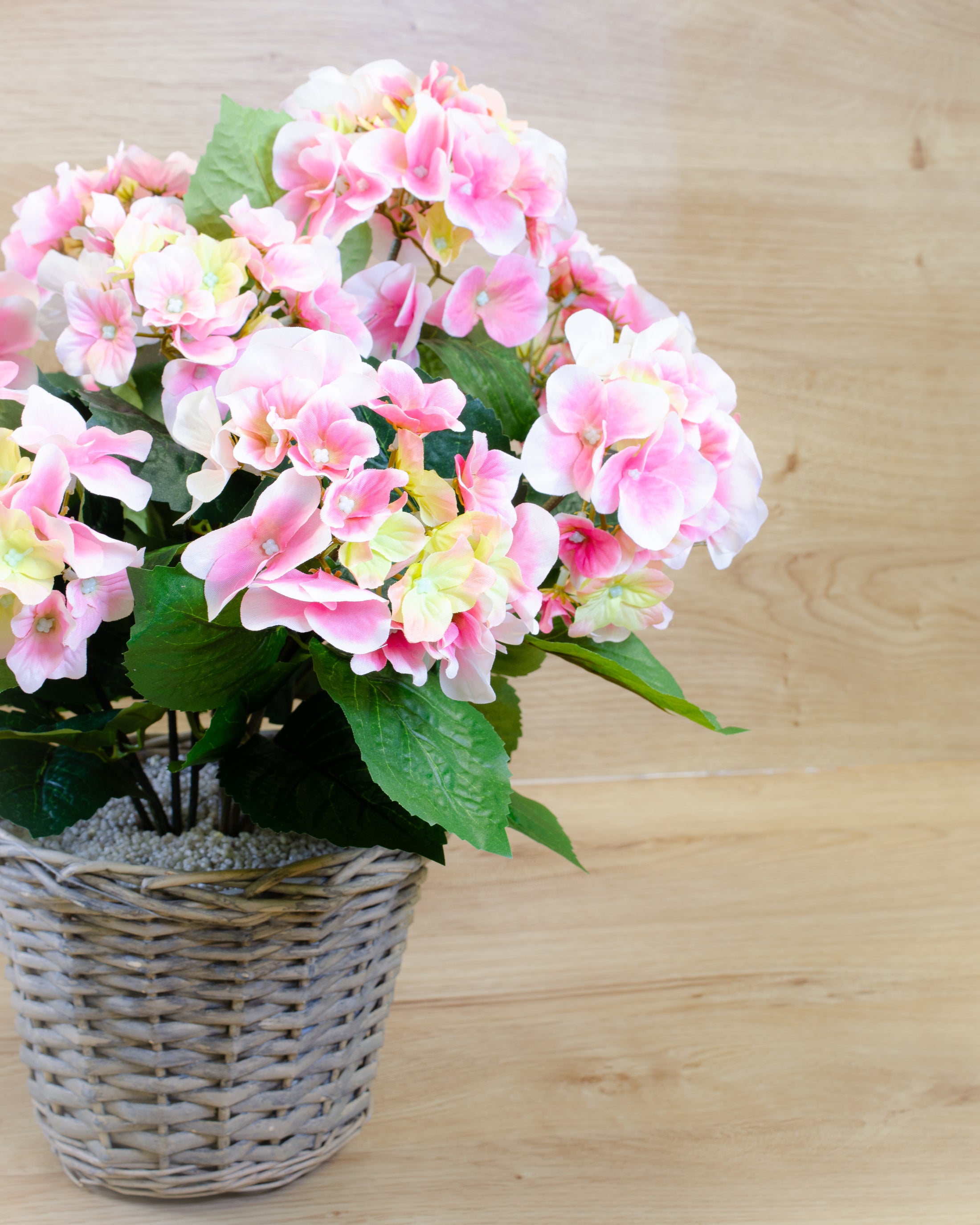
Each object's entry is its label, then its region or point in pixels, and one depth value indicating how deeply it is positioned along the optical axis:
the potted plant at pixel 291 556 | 1.39
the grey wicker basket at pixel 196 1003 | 1.48
